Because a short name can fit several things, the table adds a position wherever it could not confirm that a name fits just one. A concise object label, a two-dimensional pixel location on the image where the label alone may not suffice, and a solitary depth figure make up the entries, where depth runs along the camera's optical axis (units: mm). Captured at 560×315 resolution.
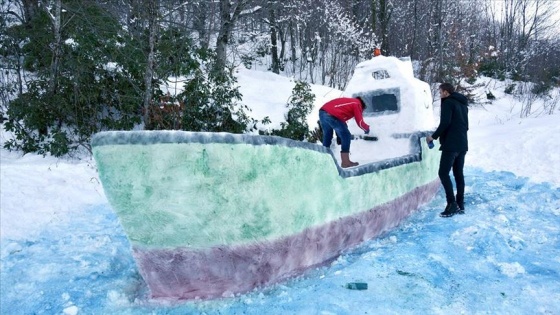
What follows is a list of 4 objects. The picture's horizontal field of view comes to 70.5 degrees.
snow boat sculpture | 2406
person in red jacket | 4855
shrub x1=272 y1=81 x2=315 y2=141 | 9266
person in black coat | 4496
